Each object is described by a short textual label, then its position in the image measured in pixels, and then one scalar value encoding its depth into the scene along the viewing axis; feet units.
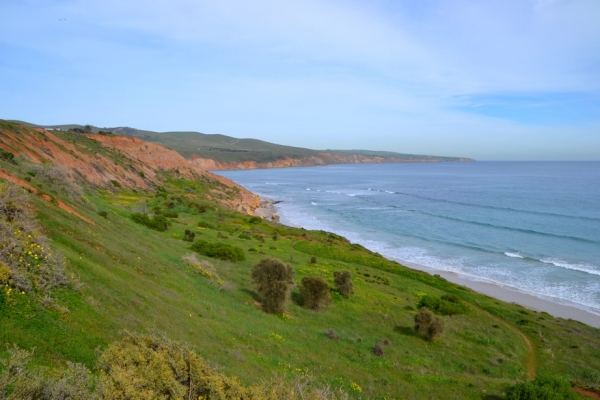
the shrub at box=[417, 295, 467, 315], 103.45
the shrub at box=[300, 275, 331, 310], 86.79
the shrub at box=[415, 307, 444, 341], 80.84
